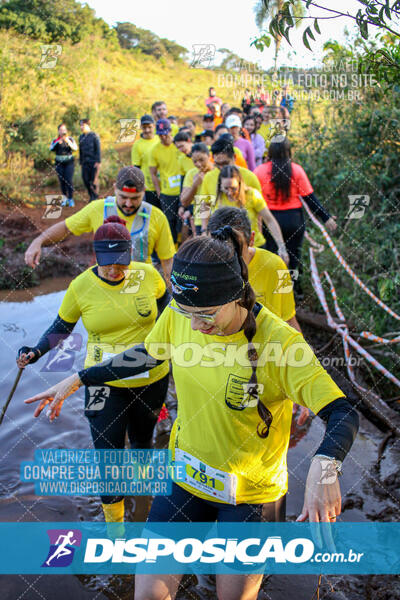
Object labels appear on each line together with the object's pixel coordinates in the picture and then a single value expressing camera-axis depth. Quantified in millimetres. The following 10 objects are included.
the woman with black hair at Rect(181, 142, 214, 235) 6395
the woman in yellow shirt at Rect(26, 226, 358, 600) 2141
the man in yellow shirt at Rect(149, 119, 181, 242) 8805
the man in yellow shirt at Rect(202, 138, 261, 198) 5441
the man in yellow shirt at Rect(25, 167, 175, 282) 4570
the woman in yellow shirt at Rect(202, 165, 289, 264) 4750
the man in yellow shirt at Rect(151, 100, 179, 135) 9656
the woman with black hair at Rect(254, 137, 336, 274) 5875
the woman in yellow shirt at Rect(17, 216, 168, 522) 3561
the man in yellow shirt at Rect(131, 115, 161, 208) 9086
